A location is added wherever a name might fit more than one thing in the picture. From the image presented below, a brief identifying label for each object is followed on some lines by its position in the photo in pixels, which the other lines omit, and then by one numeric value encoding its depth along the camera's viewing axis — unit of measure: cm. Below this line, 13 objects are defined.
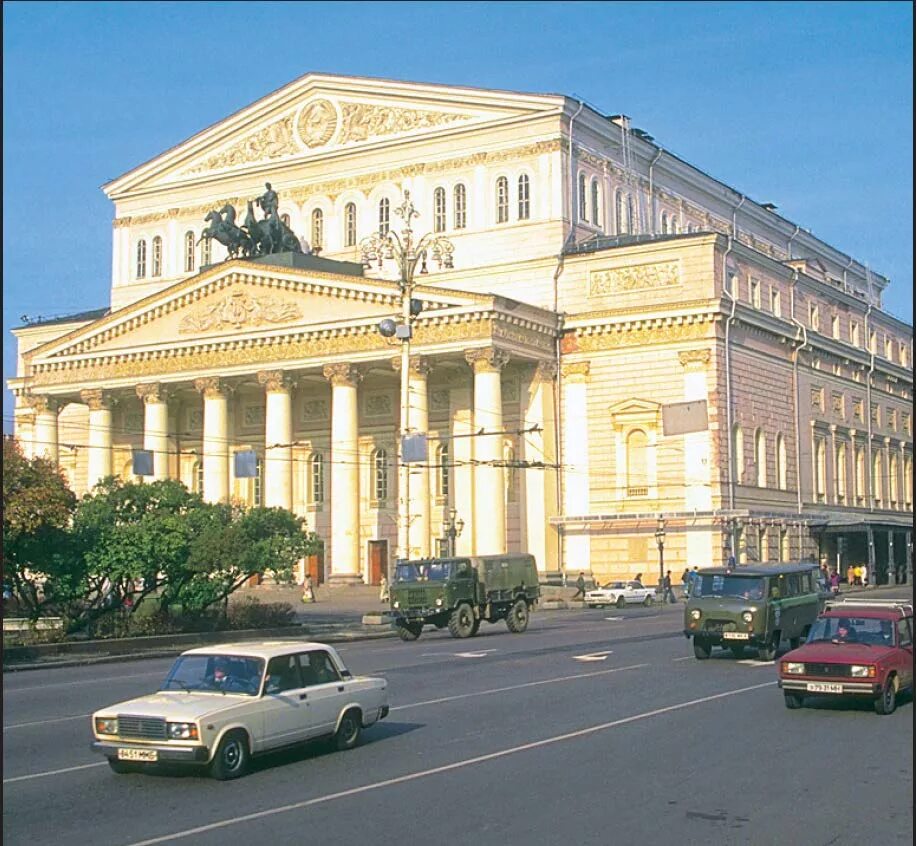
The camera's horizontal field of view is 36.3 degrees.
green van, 2730
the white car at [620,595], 5706
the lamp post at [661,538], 6102
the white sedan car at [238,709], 1353
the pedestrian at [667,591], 5869
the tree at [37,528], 3300
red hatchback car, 1853
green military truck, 3744
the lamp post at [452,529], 5350
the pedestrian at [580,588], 5941
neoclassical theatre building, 6291
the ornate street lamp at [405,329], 4266
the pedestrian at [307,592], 6197
